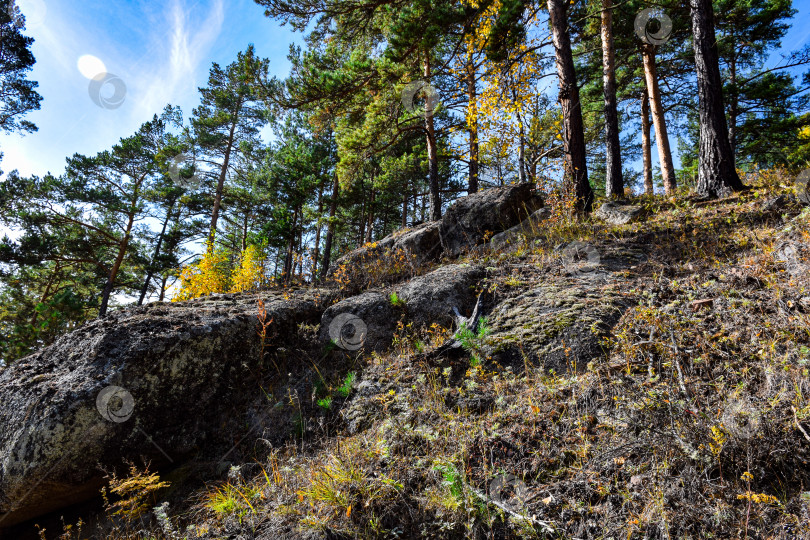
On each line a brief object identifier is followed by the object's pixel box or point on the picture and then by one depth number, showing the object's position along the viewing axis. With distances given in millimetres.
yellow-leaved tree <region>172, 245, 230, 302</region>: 8875
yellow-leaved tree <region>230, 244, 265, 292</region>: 8452
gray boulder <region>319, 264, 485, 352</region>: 4289
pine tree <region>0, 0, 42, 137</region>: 11578
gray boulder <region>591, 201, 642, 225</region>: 5410
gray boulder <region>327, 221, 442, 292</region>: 5923
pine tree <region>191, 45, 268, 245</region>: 17062
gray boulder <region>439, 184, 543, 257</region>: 7078
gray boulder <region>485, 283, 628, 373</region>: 2859
